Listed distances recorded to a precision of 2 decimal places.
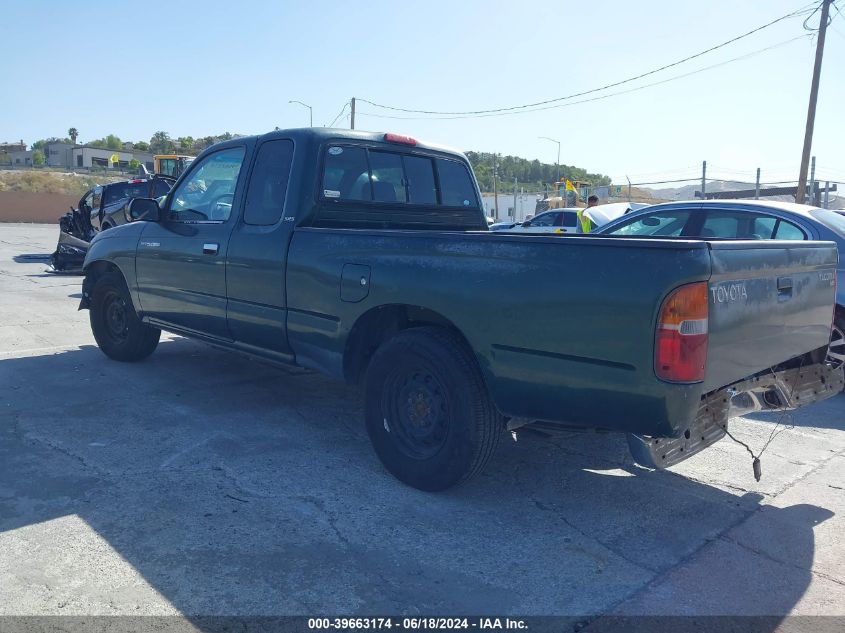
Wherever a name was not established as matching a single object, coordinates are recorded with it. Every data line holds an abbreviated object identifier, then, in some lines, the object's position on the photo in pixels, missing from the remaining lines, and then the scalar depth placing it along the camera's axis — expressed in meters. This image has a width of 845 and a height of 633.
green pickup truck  3.14
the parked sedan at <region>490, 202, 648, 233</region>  15.98
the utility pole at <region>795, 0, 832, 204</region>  18.28
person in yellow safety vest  14.21
